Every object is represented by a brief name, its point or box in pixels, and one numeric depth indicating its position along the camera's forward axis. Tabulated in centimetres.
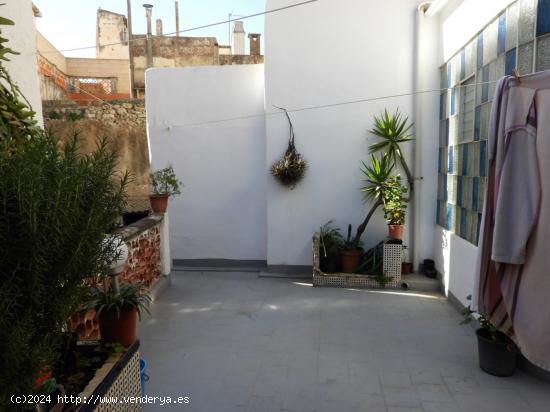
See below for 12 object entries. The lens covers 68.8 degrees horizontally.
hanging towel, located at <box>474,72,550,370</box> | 189
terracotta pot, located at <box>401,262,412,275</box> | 537
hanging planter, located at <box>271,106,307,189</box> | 554
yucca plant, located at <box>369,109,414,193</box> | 525
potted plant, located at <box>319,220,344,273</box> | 541
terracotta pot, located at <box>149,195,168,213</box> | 511
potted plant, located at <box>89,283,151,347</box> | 232
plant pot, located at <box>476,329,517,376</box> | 290
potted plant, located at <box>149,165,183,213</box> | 513
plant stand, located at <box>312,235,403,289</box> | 507
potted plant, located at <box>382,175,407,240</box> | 517
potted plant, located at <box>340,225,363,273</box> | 536
